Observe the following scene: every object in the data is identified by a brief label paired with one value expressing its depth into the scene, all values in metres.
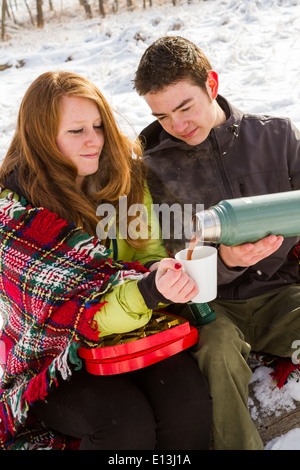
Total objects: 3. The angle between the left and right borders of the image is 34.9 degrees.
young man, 2.48
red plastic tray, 1.99
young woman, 1.91
